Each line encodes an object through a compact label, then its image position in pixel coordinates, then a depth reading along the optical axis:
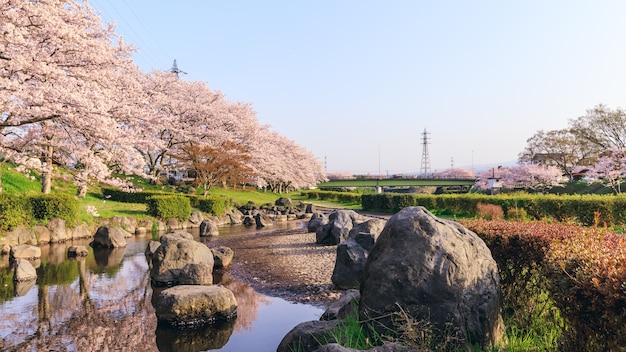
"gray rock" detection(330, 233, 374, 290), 10.95
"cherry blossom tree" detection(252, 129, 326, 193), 51.50
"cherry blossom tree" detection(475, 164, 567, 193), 53.00
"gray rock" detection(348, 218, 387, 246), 11.37
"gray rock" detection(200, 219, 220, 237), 23.33
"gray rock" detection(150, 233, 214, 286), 12.23
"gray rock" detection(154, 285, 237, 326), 8.68
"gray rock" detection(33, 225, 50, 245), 18.69
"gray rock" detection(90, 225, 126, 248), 18.59
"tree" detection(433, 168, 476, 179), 120.79
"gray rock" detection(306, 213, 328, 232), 23.23
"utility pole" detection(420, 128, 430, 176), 144.00
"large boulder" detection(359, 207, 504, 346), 5.22
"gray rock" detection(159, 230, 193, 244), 13.20
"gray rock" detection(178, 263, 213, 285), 11.66
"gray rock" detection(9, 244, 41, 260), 15.48
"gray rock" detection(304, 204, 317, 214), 39.49
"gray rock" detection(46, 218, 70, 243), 19.41
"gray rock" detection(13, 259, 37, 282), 12.26
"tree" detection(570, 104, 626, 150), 52.97
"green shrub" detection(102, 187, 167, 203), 29.64
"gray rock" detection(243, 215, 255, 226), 29.91
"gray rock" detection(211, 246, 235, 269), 14.41
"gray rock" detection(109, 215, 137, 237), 23.05
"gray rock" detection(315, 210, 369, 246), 18.34
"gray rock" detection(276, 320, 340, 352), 5.93
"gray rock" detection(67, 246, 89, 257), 16.37
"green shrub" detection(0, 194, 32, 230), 17.16
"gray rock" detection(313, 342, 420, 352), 4.38
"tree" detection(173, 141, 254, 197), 37.41
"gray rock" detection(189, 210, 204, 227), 27.76
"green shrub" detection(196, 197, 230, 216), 30.56
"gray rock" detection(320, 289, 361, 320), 6.73
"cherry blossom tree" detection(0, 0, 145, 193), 14.56
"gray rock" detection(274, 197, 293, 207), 43.69
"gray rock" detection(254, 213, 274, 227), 28.61
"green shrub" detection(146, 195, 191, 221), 25.70
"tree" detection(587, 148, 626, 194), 41.03
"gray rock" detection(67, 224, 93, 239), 20.56
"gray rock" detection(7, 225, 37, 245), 17.55
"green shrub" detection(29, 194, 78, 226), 19.23
